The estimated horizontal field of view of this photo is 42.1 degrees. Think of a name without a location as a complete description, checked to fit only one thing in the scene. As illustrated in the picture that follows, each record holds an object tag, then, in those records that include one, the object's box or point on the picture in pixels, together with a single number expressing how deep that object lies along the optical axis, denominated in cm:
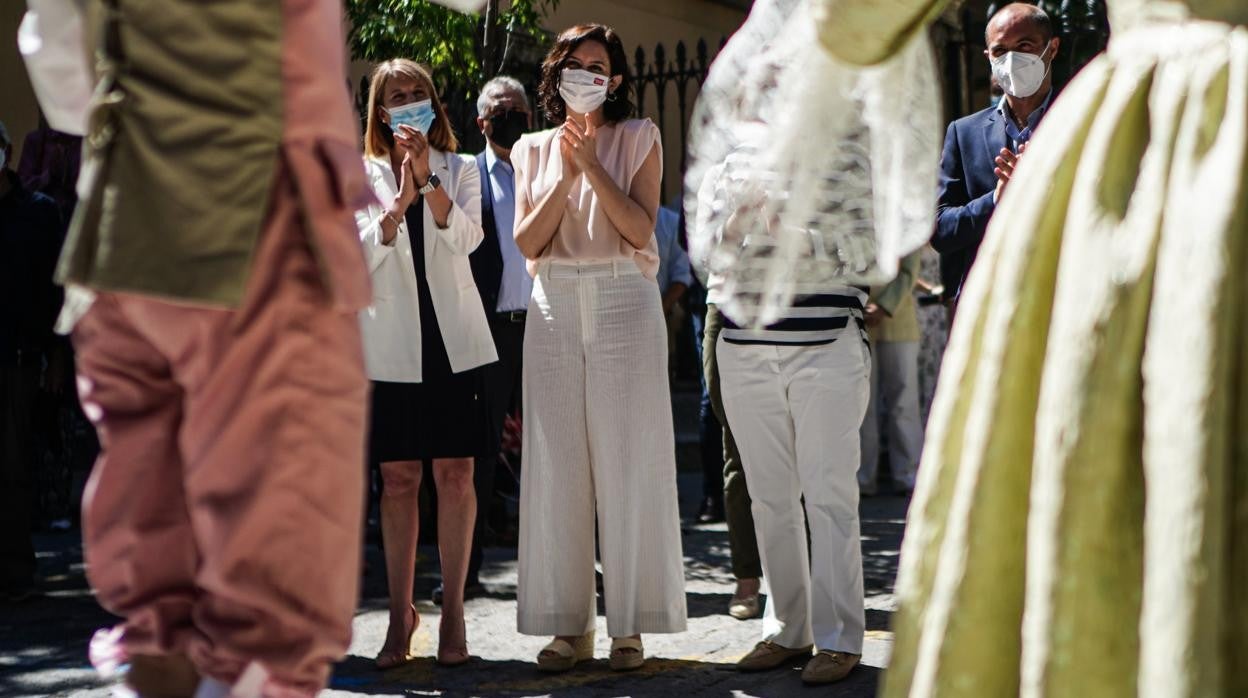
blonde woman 539
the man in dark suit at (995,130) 501
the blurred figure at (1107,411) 207
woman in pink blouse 534
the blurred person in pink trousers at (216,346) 247
